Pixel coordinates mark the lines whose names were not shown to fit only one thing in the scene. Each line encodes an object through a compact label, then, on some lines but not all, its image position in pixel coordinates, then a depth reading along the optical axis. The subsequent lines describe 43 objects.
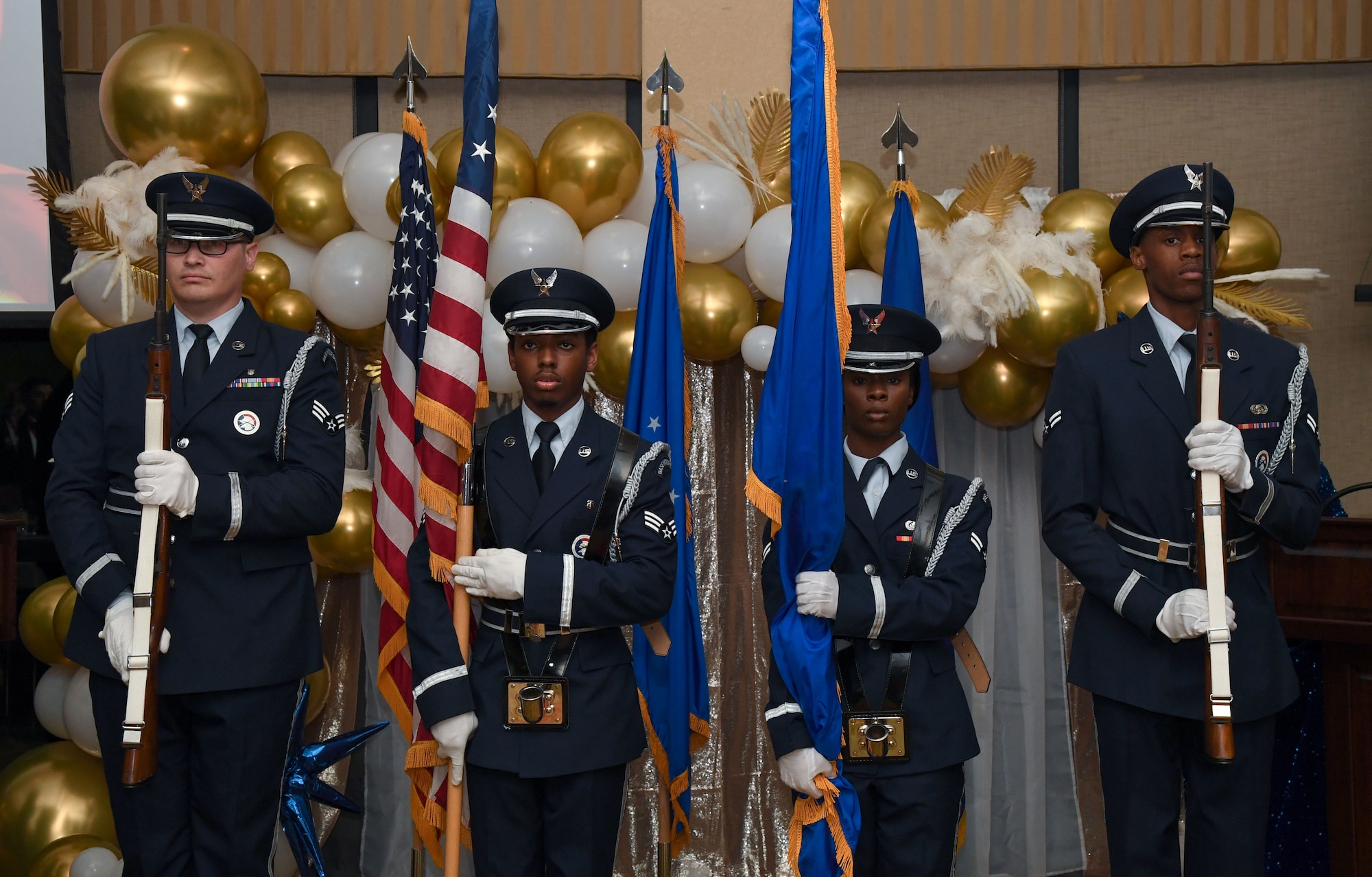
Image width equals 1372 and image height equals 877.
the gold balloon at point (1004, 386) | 3.79
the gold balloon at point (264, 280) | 3.62
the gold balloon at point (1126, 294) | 3.67
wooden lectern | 2.94
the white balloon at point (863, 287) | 3.69
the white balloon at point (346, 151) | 3.79
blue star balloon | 3.41
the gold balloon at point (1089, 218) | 3.75
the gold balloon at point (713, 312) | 3.66
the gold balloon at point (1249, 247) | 3.68
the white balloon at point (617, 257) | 3.61
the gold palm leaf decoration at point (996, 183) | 3.69
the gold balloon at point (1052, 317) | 3.52
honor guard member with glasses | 2.39
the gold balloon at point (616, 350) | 3.64
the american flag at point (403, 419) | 3.35
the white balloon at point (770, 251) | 3.61
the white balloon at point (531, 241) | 3.48
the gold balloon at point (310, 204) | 3.68
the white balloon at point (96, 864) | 3.32
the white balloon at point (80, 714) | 3.45
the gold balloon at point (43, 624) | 3.54
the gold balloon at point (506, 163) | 3.55
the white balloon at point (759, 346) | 3.64
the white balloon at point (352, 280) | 3.59
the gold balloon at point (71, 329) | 3.63
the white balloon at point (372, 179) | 3.60
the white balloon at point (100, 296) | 3.45
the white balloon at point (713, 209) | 3.66
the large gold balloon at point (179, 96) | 3.57
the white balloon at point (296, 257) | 3.75
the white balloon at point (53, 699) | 3.61
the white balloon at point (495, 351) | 3.49
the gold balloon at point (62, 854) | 3.37
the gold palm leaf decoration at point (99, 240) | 3.43
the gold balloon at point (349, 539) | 3.57
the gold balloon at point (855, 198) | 3.73
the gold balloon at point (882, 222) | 3.62
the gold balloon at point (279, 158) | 3.81
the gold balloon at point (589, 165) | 3.65
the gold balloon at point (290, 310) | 3.58
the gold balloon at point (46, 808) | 3.46
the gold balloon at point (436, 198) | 3.56
